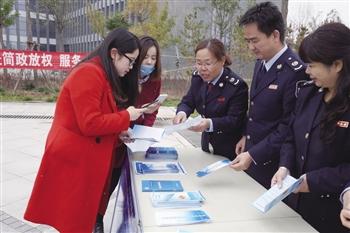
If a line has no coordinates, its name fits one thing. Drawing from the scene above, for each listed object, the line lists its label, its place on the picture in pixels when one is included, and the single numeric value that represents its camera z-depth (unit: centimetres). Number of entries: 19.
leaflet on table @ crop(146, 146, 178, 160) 195
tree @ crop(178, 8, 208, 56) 1193
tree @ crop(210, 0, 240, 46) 1184
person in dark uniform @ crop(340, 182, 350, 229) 104
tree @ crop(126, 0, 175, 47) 1334
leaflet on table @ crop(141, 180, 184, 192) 145
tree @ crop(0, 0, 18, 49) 1030
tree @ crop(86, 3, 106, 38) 1536
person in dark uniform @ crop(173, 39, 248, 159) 190
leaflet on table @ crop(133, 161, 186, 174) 170
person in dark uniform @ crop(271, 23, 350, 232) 118
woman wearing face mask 211
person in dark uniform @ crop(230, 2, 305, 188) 156
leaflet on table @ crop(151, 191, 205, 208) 130
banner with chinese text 838
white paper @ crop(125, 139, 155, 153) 182
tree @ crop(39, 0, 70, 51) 1526
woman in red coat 161
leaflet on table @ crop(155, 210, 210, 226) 117
